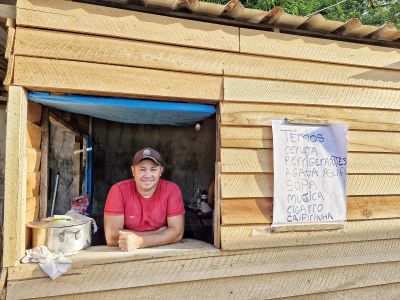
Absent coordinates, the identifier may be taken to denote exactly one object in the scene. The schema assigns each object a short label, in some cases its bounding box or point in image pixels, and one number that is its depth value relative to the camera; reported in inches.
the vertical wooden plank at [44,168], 101.3
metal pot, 87.9
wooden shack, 87.0
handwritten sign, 105.8
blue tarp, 92.6
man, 102.4
